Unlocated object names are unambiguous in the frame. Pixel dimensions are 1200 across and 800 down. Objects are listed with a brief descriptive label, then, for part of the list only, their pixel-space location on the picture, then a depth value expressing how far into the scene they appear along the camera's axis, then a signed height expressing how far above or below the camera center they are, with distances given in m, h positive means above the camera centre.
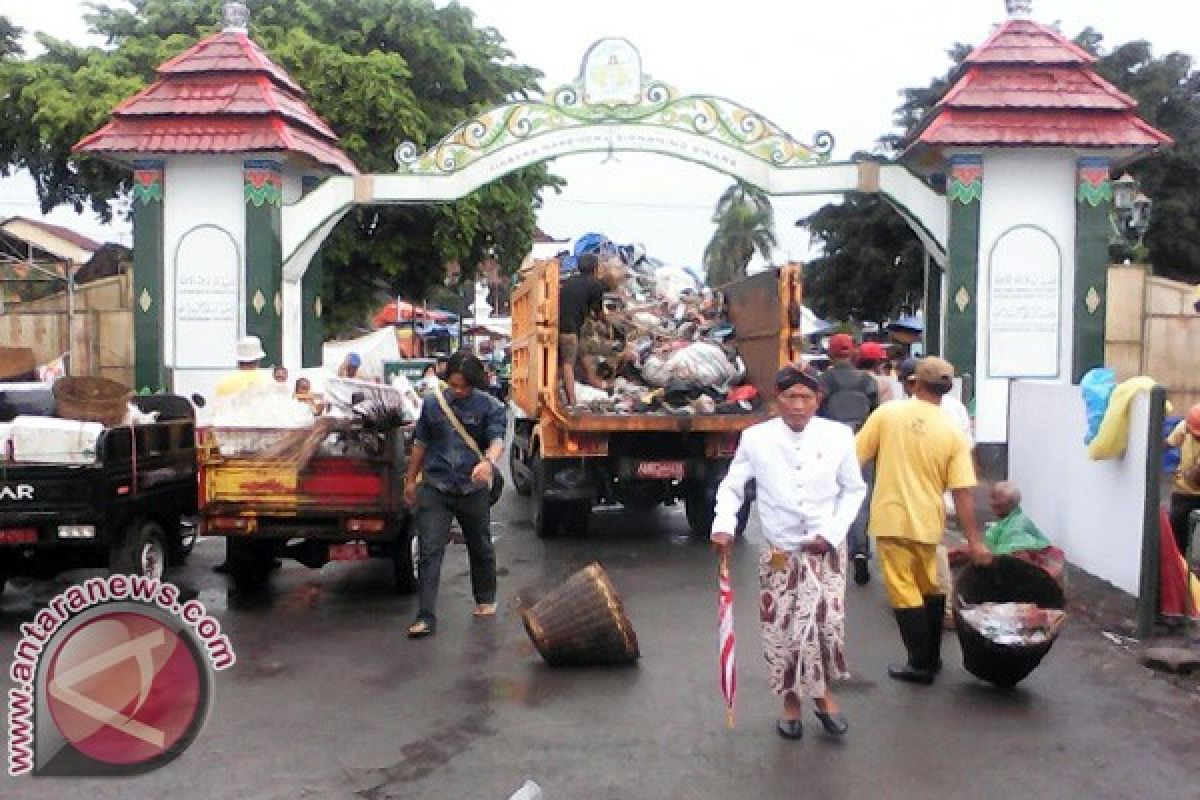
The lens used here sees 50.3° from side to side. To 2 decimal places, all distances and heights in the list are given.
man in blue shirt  7.66 -0.73
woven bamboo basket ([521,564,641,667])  6.73 -1.49
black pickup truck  7.57 -1.00
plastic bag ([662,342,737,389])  11.83 -0.19
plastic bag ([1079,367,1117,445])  8.80 -0.30
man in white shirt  5.55 -0.81
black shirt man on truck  11.34 +0.35
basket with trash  6.26 -1.33
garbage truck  10.62 -0.79
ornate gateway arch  14.95 +2.36
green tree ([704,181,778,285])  59.84 +5.39
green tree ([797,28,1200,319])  29.31 +4.23
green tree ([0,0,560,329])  22.80 +4.43
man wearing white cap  9.05 -0.23
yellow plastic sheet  8.30 -0.49
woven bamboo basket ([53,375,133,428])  8.05 -0.38
